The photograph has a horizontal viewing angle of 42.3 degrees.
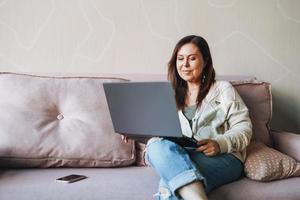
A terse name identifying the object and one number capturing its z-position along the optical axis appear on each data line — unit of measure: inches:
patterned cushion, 56.7
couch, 53.7
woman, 51.2
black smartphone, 55.3
